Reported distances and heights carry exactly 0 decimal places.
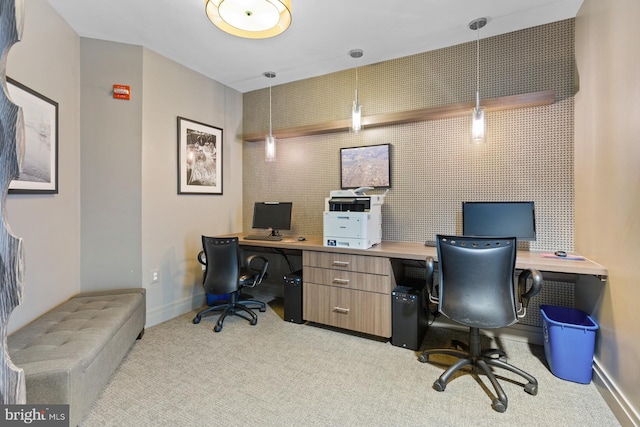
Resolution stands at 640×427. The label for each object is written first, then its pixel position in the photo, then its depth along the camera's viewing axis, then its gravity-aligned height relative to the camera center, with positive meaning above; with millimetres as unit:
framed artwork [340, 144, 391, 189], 3316 +539
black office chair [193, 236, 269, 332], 2934 -577
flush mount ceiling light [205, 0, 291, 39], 1980 +1402
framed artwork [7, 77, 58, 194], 2084 +560
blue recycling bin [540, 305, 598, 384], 2043 -983
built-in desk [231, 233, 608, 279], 2014 -361
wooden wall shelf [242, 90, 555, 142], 2543 +1003
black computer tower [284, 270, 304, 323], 3127 -932
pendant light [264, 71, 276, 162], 3580 +810
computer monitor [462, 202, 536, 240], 2525 -62
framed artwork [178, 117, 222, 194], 3365 +670
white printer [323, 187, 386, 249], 2758 -67
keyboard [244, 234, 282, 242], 3377 -303
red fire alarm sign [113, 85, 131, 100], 2861 +1190
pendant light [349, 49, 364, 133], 2842 +934
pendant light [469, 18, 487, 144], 2512 +804
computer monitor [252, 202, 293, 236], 3615 -47
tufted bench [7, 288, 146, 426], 1486 -798
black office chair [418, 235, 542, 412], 1922 -517
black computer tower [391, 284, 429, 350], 2549 -935
